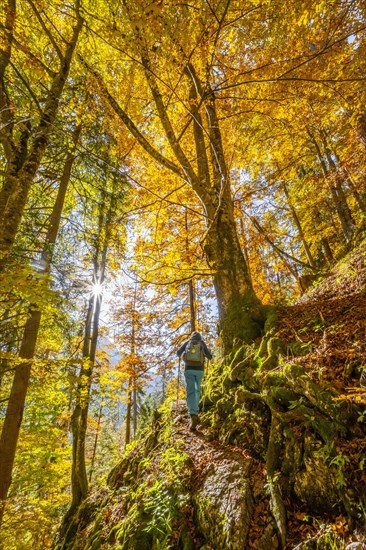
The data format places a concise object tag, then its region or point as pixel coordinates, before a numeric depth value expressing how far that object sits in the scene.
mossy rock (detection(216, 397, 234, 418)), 4.34
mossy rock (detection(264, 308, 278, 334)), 4.77
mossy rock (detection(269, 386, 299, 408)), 3.33
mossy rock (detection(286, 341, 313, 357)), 3.87
